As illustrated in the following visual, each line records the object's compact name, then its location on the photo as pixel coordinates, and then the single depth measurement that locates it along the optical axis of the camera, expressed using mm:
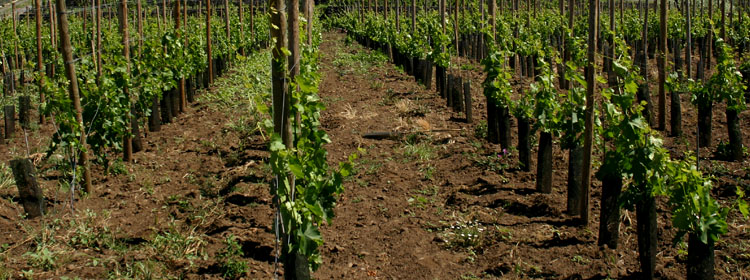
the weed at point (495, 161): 7750
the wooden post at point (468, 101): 10305
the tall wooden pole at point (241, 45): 18852
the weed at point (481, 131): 9414
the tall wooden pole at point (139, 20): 9413
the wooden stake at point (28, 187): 6047
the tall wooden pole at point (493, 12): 10445
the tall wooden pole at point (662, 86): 10072
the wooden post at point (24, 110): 10516
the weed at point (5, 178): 7188
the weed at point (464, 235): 5586
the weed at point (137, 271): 4766
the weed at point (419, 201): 6688
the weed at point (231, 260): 4914
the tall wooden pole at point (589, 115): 5297
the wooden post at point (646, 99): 10195
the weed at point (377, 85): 14394
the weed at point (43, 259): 5000
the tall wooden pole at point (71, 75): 6395
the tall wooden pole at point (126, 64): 8008
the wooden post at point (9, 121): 10312
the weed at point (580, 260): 5129
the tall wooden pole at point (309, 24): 10406
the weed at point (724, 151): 8406
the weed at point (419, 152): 8445
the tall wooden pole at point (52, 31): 10992
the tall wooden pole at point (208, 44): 13078
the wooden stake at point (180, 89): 11242
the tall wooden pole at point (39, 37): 10609
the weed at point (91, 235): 5516
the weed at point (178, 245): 5277
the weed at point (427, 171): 7635
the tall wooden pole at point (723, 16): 15810
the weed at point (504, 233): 5617
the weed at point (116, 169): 7840
